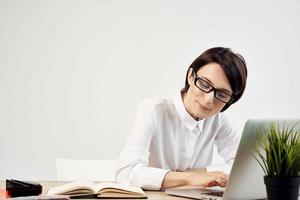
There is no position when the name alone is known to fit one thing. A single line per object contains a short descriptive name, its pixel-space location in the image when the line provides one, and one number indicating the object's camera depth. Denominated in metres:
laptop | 1.69
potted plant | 1.65
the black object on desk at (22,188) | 1.80
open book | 1.88
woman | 2.16
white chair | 2.50
